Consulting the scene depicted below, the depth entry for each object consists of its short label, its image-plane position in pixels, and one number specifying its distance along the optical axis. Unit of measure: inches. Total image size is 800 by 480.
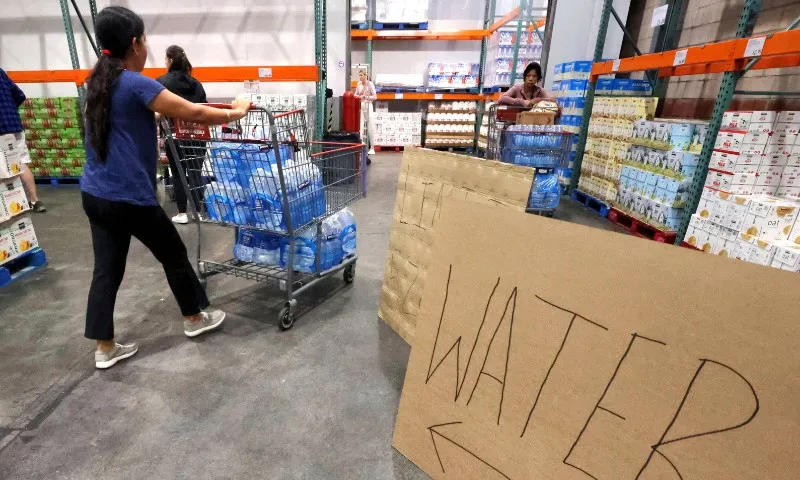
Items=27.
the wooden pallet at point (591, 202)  200.1
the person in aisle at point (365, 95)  324.2
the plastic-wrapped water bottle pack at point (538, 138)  171.3
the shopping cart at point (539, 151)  172.0
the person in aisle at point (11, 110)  144.8
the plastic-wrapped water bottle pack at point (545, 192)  173.8
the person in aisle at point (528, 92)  194.9
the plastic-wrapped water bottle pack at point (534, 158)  175.2
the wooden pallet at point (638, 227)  157.8
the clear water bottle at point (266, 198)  92.6
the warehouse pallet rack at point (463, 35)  330.3
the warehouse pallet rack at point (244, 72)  231.6
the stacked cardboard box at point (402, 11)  340.6
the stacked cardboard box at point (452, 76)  358.3
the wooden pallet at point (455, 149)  376.7
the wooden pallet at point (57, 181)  239.6
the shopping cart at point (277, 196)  92.4
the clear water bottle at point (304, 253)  105.5
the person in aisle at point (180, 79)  148.4
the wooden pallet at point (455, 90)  361.1
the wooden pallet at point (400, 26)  346.0
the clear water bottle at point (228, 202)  96.2
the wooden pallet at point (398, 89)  366.0
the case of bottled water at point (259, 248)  106.6
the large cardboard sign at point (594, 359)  34.6
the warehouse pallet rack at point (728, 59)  108.7
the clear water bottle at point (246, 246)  107.3
